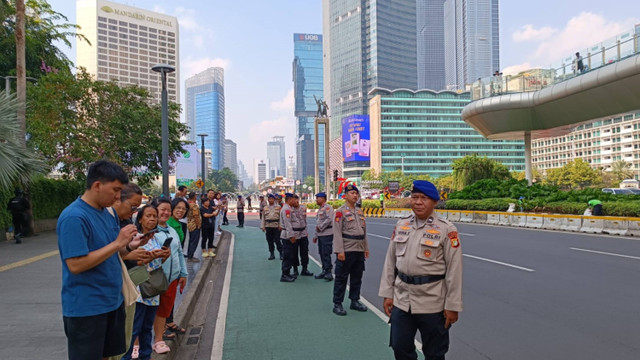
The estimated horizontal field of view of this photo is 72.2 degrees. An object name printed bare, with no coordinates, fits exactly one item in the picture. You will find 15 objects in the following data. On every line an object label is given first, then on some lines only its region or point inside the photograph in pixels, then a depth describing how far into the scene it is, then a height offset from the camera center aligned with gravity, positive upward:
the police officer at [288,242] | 8.81 -1.26
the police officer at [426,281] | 3.28 -0.80
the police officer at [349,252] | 6.26 -1.07
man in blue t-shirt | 2.50 -0.47
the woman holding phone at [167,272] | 4.46 -0.94
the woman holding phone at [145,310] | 4.07 -1.20
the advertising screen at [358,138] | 131.38 +12.18
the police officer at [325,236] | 8.59 -1.13
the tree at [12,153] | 11.93 +0.93
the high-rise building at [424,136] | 125.81 +11.79
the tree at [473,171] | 35.97 +0.38
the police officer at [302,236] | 9.07 -1.18
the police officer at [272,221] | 11.27 -1.07
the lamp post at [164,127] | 12.69 +1.62
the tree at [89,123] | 17.47 +2.60
